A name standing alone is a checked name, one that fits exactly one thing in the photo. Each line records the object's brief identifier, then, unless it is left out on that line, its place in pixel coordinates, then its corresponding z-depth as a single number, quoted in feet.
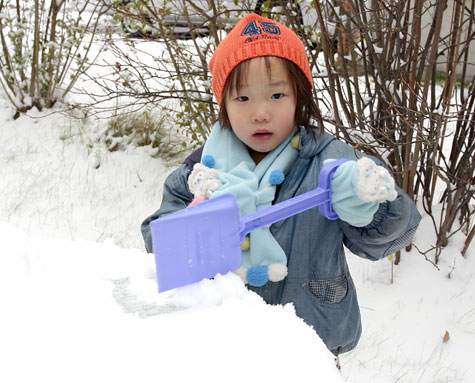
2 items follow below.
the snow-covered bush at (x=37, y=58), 12.26
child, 4.04
